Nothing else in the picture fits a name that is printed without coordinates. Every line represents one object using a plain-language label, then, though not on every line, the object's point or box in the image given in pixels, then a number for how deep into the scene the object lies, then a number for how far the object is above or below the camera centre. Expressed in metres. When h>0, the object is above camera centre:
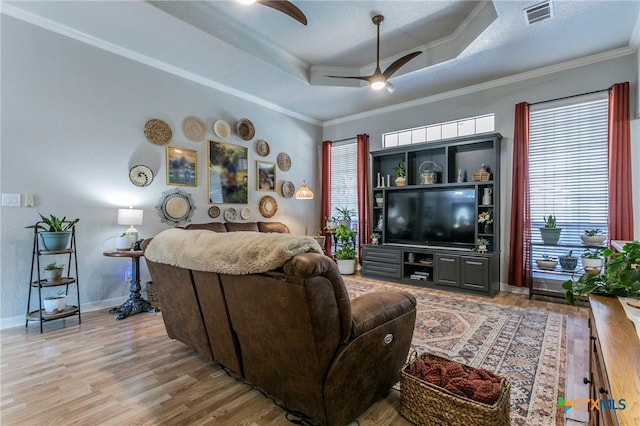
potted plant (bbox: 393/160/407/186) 5.50 +0.73
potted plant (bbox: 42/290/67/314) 3.17 -0.94
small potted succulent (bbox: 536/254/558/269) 4.09 -0.65
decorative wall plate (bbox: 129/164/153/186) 4.14 +0.52
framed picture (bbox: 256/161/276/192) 5.76 +0.71
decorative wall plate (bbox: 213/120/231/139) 5.05 +1.40
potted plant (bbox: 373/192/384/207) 5.96 +0.30
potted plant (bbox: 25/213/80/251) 3.14 -0.20
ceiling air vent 3.07 +2.07
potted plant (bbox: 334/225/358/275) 6.00 -0.75
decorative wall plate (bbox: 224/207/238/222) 5.24 -0.01
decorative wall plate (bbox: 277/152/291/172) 6.17 +1.05
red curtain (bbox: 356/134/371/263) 6.19 +0.49
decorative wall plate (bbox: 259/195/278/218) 5.82 +0.14
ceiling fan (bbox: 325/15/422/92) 3.63 +1.73
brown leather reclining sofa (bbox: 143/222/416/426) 1.45 -0.65
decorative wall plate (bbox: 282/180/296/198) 6.25 +0.50
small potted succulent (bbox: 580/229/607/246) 3.74 -0.29
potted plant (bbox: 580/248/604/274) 3.64 -0.57
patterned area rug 1.95 -1.16
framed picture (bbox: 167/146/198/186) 4.52 +0.71
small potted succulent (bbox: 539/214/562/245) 4.05 -0.24
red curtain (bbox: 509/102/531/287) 4.43 +0.11
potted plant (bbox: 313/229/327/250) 6.21 -0.49
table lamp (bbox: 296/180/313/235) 6.14 +0.41
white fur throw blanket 1.52 -0.21
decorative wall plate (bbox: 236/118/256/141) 5.36 +1.49
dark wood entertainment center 4.50 -0.23
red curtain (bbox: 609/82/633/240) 3.71 +0.56
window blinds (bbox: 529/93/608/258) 4.00 +0.64
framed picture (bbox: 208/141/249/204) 5.04 +0.69
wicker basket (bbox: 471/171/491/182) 4.67 +0.57
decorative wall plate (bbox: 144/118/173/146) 4.27 +1.15
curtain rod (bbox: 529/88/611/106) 3.98 +1.59
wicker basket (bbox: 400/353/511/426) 1.48 -0.98
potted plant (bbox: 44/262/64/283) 3.18 -0.62
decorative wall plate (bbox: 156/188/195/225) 4.43 +0.10
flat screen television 4.83 -0.06
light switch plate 3.18 +0.14
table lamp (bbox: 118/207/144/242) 3.75 -0.06
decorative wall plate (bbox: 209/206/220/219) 5.01 +0.04
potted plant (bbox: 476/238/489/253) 4.54 -0.46
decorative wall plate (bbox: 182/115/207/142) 4.70 +1.32
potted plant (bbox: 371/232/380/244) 5.76 -0.46
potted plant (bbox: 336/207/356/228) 6.56 -0.08
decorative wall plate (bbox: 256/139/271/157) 5.73 +1.23
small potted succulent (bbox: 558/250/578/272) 3.96 -0.62
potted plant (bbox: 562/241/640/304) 1.65 -0.38
